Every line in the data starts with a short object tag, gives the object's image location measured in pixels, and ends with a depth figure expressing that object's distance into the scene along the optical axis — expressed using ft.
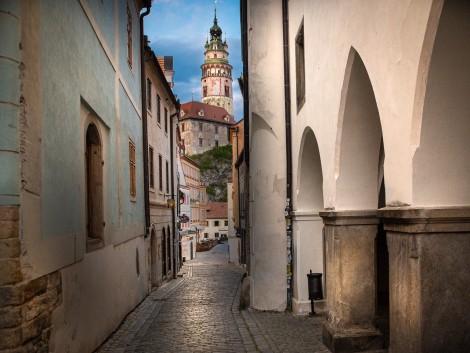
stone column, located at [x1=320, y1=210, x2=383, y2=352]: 24.97
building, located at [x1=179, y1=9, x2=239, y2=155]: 379.35
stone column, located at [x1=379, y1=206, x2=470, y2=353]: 15.07
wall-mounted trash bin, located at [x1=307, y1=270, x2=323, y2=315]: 36.14
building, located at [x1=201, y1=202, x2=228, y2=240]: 302.25
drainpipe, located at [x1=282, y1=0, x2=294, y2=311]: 40.06
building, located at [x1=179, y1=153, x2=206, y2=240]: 209.99
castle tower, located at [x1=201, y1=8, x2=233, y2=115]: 428.56
